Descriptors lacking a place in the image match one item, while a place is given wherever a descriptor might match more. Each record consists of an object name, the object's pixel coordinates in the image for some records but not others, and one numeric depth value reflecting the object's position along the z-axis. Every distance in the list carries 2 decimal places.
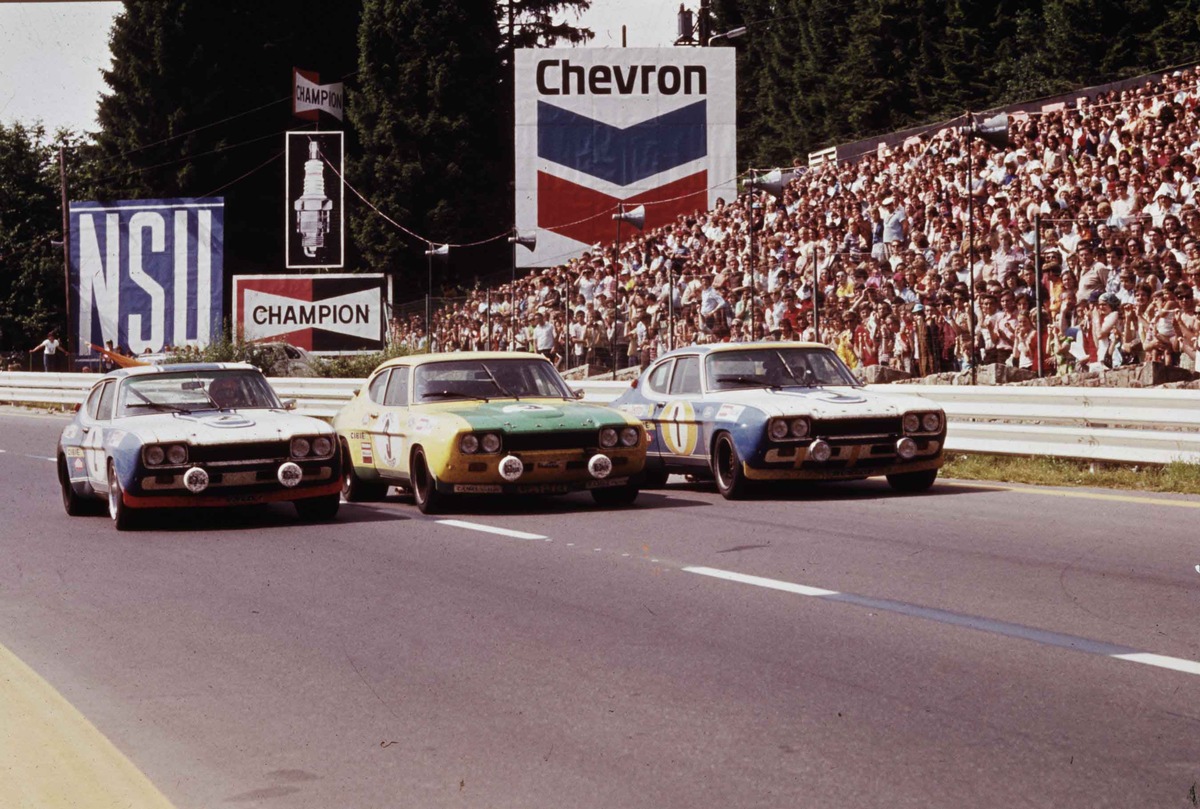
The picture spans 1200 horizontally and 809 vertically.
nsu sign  50.66
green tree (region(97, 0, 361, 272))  68.00
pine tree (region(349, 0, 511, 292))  61.94
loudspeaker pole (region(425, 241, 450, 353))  32.56
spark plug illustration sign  50.69
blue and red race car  12.27
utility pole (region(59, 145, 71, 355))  59.31
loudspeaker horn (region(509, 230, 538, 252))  42.06
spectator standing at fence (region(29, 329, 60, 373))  46.56
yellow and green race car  12.82
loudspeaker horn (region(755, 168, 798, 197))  23.56
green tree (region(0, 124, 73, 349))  69.12
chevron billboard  48.22
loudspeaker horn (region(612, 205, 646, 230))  32.19
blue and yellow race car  13.43
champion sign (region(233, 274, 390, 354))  47.59
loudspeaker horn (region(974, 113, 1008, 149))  17.66
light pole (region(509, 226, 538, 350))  32.34
